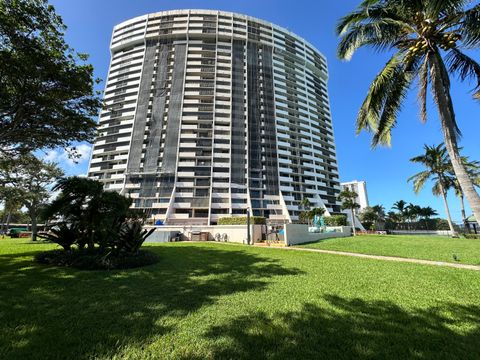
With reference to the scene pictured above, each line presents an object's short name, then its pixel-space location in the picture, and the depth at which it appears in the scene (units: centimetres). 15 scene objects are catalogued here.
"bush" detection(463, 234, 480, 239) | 2452
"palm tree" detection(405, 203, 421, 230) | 6750
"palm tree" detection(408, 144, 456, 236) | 2878
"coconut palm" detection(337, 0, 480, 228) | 635
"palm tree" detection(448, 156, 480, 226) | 2791
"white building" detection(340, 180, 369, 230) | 10938
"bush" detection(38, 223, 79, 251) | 1105
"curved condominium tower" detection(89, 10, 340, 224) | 5381
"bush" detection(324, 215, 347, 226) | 3609
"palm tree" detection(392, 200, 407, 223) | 7069
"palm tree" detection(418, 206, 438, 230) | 6631
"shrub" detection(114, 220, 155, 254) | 1046
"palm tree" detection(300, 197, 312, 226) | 4507
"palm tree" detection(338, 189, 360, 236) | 3571
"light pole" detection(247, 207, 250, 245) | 2431
